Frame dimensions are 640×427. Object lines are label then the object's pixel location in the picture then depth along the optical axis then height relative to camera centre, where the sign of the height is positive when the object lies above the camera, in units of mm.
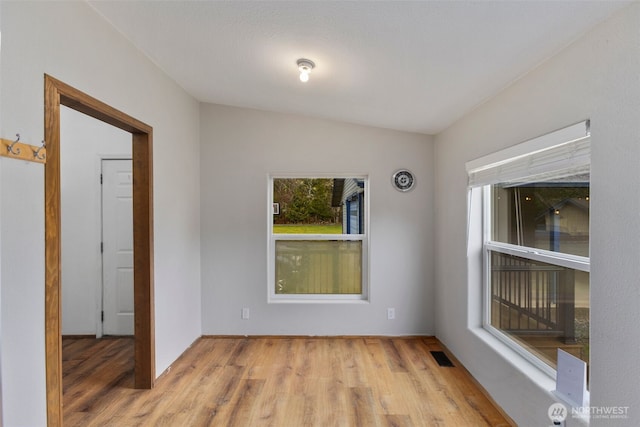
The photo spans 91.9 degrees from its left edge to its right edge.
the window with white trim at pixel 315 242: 3498 -346
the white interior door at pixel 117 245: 3332 -358
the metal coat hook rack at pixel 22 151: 1274 +268
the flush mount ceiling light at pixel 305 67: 2098 +1005
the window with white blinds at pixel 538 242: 1612 -199
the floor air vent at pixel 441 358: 2814 -1385
